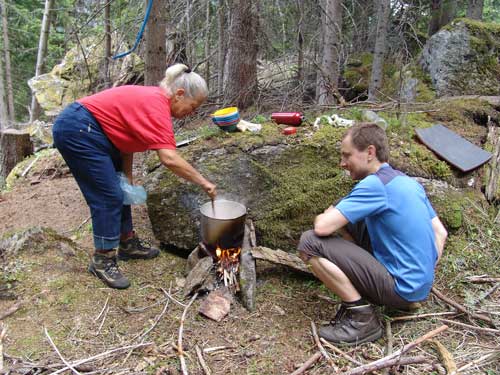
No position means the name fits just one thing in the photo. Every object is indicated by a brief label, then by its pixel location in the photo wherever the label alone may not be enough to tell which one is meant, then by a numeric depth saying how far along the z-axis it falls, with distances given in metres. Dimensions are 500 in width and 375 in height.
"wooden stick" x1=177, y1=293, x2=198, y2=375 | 2.15
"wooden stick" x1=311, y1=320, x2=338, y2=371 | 2.17
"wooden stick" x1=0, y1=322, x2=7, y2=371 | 2.16
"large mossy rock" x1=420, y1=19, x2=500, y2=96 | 6.01
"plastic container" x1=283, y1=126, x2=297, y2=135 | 3.64
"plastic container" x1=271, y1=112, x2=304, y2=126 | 3.84
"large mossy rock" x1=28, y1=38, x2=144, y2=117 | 8.27
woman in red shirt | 2.56
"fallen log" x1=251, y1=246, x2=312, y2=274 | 2.91
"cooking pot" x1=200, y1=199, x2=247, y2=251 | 2.80
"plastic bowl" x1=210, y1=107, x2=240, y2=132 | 3.65
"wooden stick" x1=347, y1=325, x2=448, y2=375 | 2.05
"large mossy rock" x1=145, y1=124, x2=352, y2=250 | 3.32
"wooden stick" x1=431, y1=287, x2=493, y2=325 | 2.47
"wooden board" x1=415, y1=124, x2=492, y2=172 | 3.72
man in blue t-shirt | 2.21
